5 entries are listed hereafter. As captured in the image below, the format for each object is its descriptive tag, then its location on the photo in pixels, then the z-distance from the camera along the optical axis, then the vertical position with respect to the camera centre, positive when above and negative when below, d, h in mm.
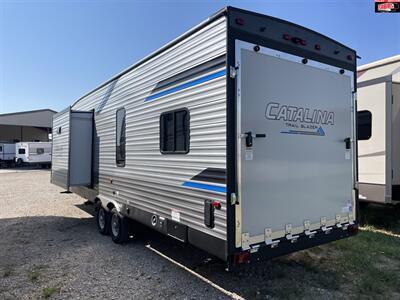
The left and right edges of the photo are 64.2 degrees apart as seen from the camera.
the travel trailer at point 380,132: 6066 +464
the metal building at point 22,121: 32656 +3503
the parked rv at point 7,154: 33000 +68
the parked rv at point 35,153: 29062 +164
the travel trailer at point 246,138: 3201 +202
